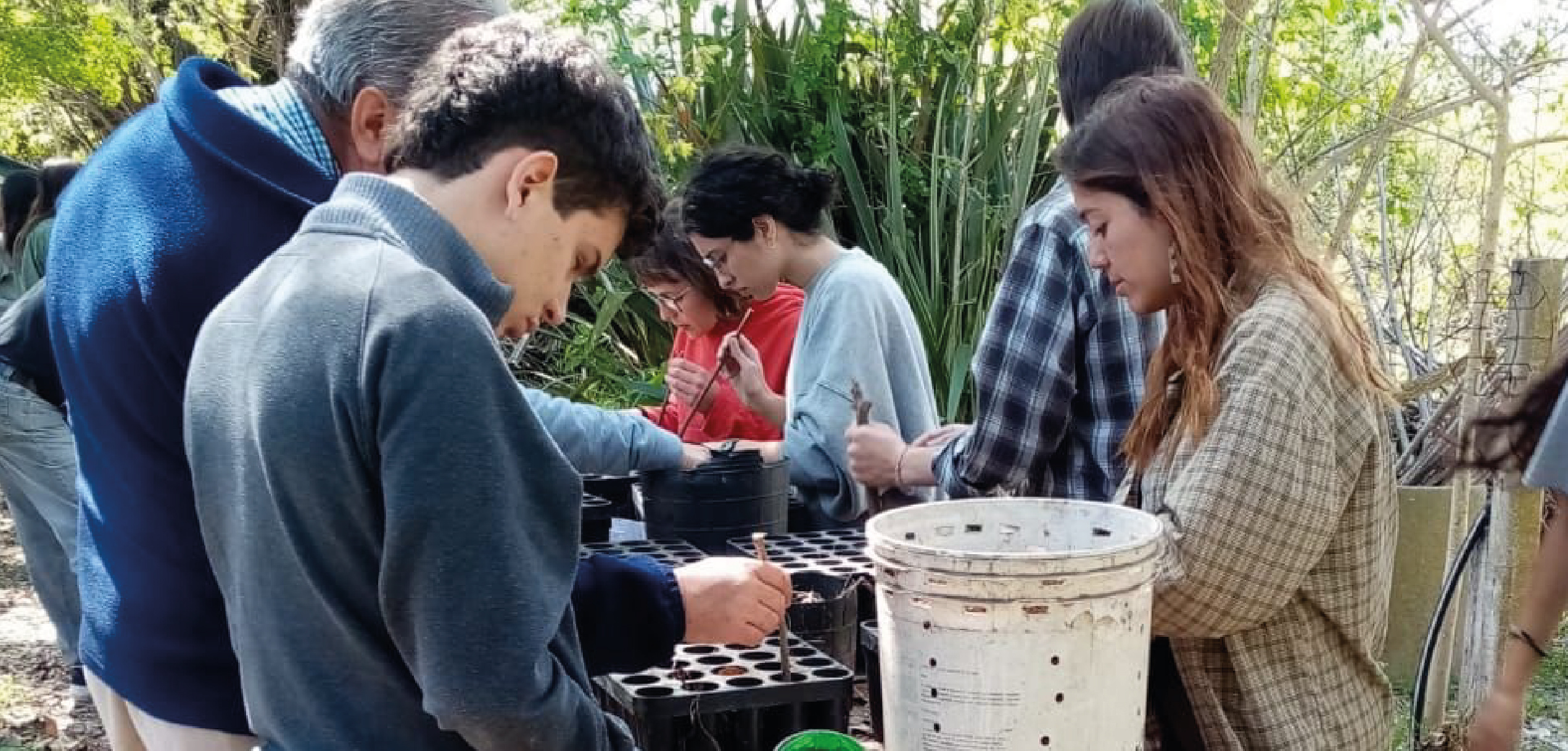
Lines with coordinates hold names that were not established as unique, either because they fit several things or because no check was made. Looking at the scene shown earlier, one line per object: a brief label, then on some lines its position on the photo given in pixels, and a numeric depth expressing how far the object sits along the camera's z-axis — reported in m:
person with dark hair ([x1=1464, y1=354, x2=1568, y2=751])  1.93
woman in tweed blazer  1.72
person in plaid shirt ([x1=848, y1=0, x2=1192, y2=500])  2.39
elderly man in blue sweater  1.59
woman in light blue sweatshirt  3.13
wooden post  3.09
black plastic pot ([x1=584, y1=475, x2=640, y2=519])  3.25
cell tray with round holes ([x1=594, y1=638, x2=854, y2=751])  1.95
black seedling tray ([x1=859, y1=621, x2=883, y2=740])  2.30
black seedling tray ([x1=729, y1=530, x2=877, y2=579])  2.45
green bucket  1.76
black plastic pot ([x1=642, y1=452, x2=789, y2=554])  2.72
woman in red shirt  3.61
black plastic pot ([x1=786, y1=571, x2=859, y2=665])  2.34
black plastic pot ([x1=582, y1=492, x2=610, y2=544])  2.95
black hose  2.97
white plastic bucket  1.48
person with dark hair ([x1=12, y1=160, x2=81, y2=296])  4.93
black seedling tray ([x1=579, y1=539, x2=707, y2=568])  2.58
